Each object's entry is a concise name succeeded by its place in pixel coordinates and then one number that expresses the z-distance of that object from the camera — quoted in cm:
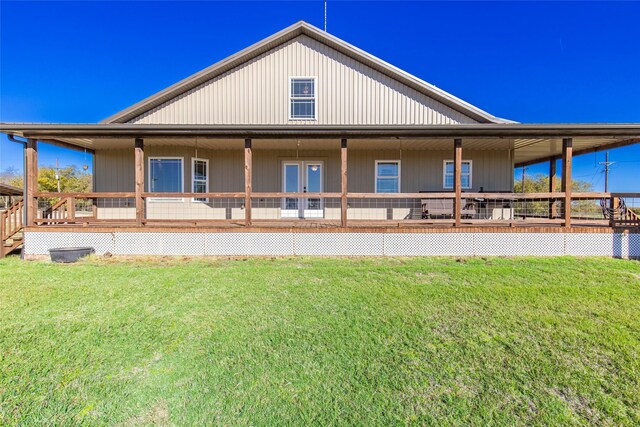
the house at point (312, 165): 709
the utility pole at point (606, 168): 2564
